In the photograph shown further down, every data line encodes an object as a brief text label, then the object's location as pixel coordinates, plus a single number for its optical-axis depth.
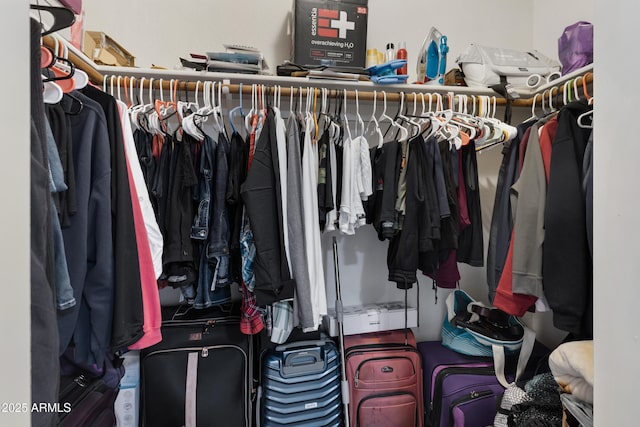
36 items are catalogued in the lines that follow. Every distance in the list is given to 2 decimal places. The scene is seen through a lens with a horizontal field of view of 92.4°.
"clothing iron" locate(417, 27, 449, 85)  1.56
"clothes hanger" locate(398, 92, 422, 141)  1.28
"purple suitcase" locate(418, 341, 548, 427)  1.32
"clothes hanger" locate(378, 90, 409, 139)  1.33
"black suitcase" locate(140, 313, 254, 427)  1.34
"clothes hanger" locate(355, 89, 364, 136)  1.36
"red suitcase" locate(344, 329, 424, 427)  1.48
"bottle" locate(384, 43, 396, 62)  1.57
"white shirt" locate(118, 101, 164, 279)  0.92
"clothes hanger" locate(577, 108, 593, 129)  0.99
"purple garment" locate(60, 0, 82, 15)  0.91
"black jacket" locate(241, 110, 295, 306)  1.06
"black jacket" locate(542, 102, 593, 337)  0.93
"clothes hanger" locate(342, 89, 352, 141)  1.35
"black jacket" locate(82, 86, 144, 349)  0.79
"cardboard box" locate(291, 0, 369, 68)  1.46
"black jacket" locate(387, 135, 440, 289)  1.21
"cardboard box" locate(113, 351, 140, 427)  1.34
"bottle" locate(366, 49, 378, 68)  1.57
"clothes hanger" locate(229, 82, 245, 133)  1.23
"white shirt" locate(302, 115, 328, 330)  1.15
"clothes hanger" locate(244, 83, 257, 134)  1.20
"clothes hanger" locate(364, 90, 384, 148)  1.69
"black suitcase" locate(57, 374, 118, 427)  0.92
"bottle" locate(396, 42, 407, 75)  1.48
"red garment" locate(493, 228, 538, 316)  1.09
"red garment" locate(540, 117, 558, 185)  1.10
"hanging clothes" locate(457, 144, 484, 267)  1.36
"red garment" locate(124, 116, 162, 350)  0.87
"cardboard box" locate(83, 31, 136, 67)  1.27
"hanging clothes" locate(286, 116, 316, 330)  1.10
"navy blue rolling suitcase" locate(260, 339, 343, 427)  1.40
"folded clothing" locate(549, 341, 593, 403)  0.90
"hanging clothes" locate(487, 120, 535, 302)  1.22
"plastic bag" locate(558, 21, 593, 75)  1.28
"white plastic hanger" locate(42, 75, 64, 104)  0.65
